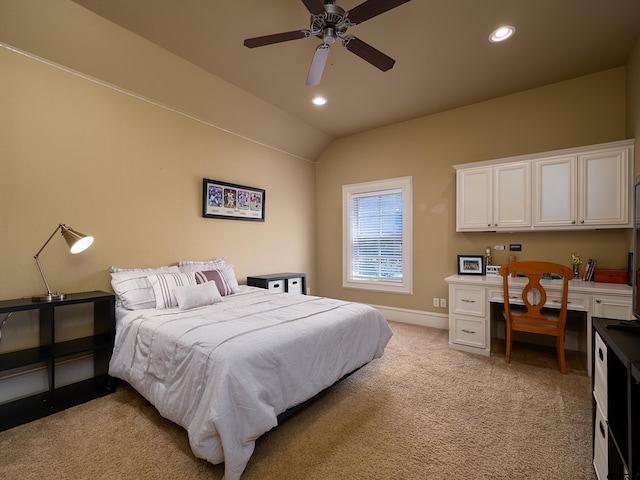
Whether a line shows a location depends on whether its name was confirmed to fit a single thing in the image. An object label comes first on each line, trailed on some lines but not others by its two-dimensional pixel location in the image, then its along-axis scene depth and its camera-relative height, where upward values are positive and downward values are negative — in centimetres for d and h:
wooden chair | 268 -62
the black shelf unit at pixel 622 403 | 106 -66
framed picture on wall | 372 +53
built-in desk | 260 -59
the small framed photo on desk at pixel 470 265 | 374 -30
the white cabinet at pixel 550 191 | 285 +54
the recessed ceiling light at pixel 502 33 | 249 +179
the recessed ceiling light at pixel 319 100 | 377 +181
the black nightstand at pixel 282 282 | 404 -59
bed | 155 -74
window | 446 +9
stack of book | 302 -30
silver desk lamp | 224 -4
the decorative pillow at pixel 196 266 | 334 -30
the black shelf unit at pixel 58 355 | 208 -86
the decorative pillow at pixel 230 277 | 342 -44
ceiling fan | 185 +145
